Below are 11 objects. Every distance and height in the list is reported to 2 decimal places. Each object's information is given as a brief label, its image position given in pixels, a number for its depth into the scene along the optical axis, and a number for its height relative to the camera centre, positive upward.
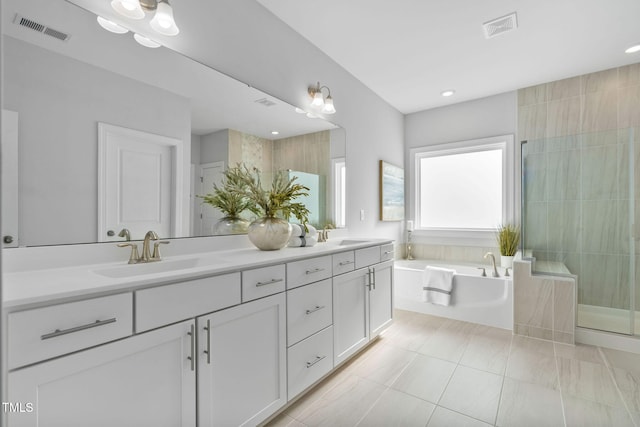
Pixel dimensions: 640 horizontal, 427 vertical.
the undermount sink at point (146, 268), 1.35 -0.25
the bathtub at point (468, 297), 2.94 -0.81
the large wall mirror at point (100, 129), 1.25 +0.40
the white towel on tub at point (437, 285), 3.15 -0.71
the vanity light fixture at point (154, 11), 1.48 +0.95
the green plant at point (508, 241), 3.42 -0.29
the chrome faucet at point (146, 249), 1.53 -0.17
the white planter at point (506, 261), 3.37 -0.50
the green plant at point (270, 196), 2.05 +0.11
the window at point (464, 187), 3.64 +0.33
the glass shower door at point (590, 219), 2.56 -0.04
